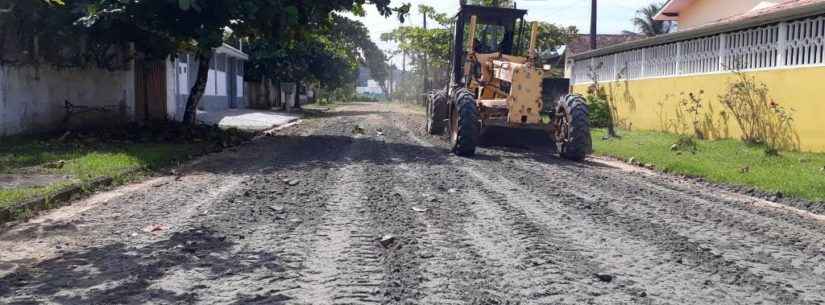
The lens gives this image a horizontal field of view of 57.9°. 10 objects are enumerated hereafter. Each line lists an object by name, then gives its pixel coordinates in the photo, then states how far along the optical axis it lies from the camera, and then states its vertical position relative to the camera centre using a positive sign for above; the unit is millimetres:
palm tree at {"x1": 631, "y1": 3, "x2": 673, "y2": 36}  47812 +4856
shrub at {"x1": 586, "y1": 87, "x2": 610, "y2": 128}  23953 -411
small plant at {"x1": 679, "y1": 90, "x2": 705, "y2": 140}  18156 -262
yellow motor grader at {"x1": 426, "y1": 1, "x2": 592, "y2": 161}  13578 +110
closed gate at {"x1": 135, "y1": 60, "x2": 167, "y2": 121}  20141 +90
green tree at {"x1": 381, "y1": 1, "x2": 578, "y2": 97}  37531 +3163
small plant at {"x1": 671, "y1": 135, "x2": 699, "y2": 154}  15459 -954
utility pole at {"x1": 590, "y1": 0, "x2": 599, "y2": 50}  30859 +2863
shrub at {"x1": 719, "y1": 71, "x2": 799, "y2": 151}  14688 -285
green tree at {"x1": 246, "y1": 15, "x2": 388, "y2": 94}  38594 +1887
